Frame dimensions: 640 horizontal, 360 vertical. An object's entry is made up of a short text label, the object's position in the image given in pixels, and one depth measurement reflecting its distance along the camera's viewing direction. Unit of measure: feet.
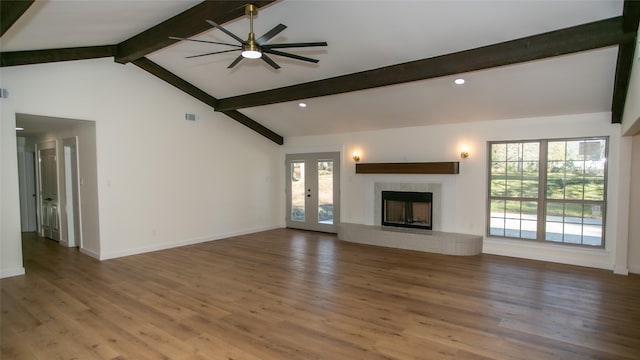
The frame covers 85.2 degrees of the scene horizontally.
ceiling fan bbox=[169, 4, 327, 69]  10.75
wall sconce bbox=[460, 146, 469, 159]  21.06
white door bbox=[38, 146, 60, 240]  22.90
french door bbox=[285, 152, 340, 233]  27.37
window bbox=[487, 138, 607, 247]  17.93
